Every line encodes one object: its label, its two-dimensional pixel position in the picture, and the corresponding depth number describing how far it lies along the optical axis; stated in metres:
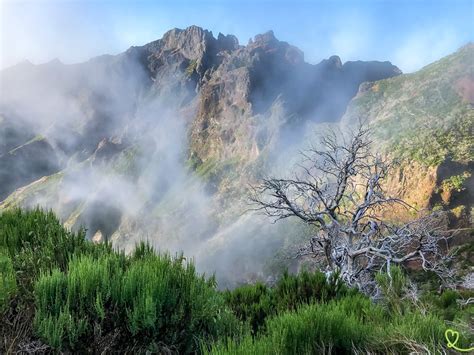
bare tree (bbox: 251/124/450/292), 14.71
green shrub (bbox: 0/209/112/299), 4.99
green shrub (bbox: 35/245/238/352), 4.09
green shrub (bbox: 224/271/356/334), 7.87
